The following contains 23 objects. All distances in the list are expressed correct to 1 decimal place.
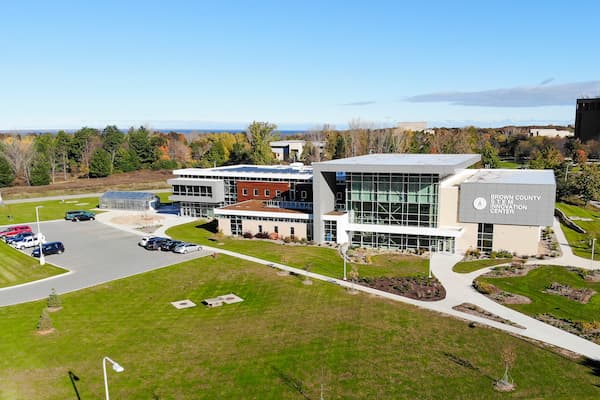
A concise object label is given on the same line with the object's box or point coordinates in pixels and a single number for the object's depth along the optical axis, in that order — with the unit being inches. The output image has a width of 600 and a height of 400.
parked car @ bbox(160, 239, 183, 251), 2030.0
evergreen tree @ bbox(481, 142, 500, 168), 4062.5
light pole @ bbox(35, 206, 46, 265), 1838.5
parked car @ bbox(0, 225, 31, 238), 2394.2
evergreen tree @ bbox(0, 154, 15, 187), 4188.0
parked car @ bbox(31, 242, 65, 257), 1985.2
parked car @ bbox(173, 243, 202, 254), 1994.3
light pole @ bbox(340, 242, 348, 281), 1916.8
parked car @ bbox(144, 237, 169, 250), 2062.0
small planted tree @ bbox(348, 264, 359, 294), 1540.8
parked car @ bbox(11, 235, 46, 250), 2139.5
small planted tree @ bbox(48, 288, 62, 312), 1389.0
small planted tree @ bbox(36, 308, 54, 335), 1249.4
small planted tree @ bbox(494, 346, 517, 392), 971.9
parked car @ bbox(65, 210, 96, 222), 2819.9
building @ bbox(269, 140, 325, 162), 5782.5
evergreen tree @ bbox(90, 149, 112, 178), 4707.2
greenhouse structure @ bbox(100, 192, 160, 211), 3105.3
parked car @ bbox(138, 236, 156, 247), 2120.8
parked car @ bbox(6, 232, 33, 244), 2245.0
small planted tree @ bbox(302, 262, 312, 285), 1617.9
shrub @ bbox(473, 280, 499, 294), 1507.1
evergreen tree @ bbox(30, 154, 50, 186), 4328.2
